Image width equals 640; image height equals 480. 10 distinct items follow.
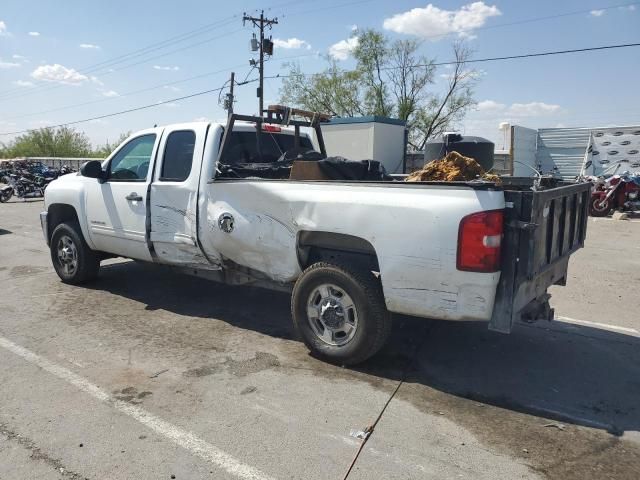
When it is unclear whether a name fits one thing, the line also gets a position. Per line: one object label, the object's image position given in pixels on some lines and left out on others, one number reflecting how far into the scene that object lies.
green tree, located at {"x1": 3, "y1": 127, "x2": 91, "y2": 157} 74.12
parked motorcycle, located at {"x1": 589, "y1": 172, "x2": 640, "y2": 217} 15.80
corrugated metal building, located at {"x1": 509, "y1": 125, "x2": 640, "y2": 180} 19.19
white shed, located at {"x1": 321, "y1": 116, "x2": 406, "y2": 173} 17.23
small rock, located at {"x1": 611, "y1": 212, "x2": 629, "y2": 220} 15.22
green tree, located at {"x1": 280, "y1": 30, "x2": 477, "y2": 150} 37.91
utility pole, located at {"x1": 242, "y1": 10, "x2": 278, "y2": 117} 33.97
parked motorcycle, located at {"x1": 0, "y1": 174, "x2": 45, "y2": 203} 21.72
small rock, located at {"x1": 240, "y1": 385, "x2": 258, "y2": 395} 3.78
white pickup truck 3.50
